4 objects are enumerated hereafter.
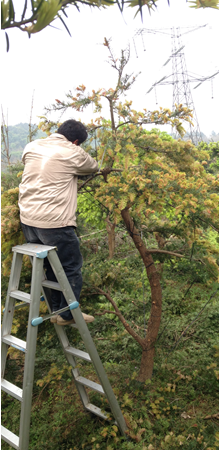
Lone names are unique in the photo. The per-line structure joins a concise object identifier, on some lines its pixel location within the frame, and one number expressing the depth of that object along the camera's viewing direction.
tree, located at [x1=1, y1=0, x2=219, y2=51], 1.15
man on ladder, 1.98
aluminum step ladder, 1.79
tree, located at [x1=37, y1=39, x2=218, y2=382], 2.24
